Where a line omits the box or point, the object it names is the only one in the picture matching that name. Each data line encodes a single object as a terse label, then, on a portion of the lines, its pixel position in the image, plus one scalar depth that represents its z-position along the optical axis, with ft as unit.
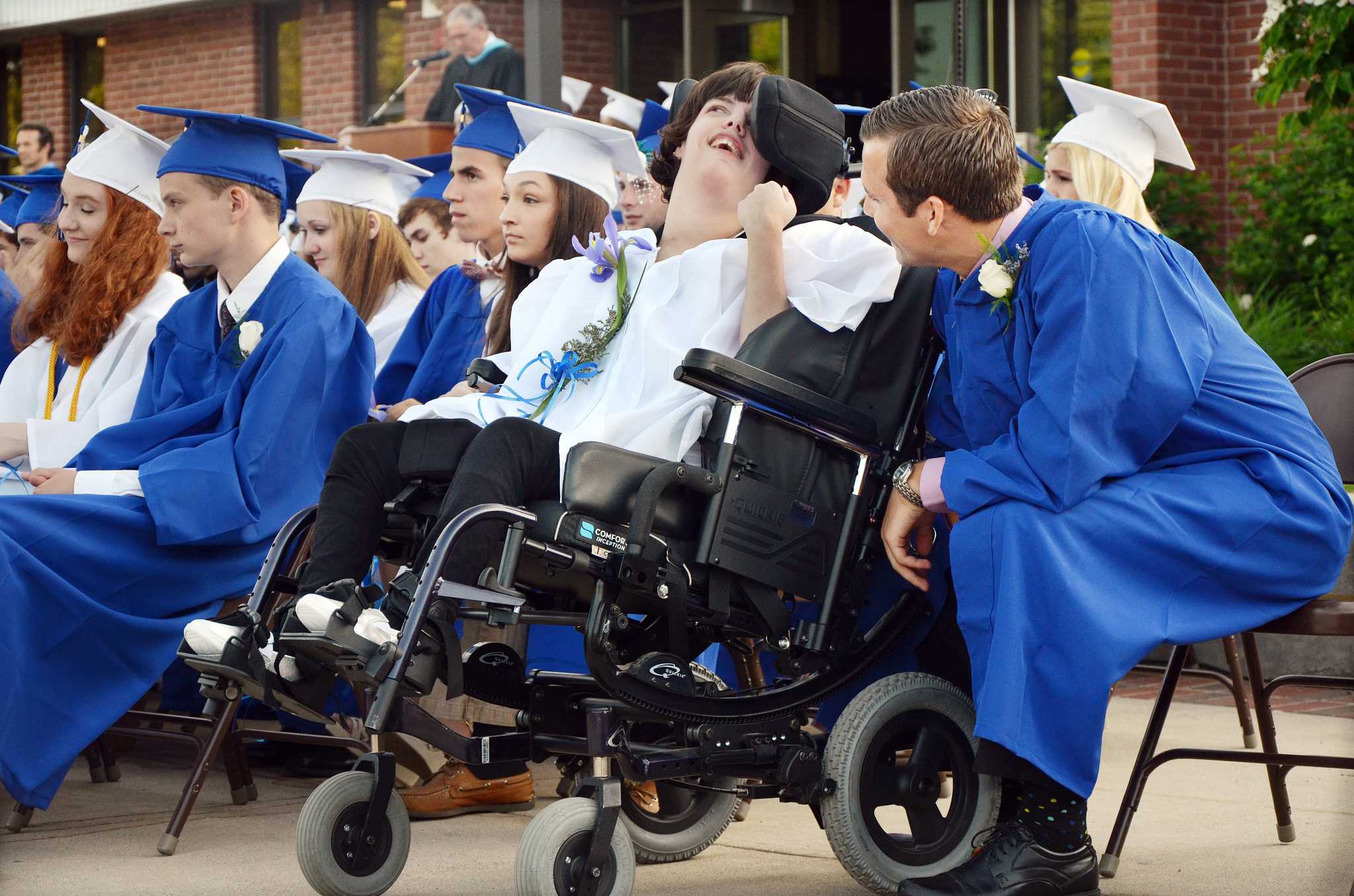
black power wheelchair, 9.74
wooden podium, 37.76
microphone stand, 38.50
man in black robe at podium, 39.52
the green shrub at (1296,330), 24.18
